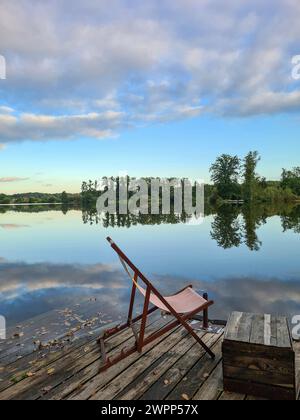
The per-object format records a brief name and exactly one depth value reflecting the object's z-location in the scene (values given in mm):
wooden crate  3039
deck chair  3861
